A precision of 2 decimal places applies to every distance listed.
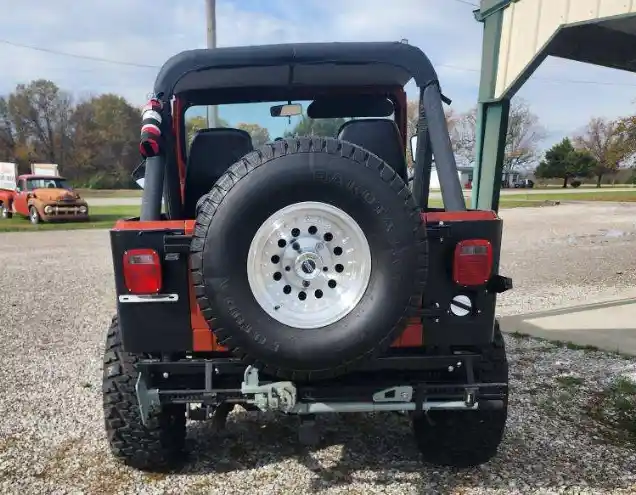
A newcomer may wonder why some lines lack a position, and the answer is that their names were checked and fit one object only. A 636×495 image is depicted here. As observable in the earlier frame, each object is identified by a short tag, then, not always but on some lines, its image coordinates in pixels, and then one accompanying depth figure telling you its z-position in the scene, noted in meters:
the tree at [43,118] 55.22
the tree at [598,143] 65.31
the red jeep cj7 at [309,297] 2.27
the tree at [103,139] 55.88
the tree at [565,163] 66.62
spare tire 2.25
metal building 5.25
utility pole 11.01
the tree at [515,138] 55.66
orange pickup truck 19.47
